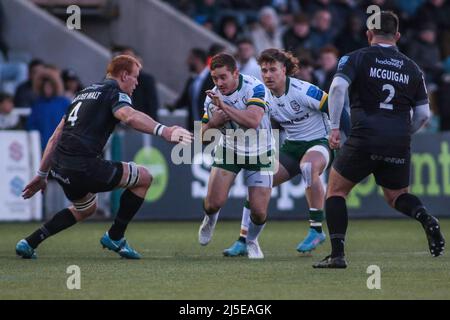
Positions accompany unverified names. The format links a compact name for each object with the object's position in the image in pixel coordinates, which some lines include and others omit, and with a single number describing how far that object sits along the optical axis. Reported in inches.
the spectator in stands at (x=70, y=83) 767.7
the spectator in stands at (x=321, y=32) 874.8
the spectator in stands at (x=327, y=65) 745.6
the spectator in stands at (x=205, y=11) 919.0
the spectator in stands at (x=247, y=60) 734.5
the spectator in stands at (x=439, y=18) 905.5
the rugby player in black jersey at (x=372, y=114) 421.1
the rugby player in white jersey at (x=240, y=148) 476.1
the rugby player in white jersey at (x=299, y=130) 498.3
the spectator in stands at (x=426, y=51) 868.0
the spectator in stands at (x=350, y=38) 844.6
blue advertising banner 725.9
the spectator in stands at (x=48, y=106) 721.0
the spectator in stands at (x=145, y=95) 695.1
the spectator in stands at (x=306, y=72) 721.0
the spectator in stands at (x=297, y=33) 834.8
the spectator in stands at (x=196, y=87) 729.0
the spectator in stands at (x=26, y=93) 773.9
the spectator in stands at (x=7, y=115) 725.9
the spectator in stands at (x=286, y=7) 936.3
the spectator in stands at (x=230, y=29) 882.1
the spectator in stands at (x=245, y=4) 928.9
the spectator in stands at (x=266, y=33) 840.3
